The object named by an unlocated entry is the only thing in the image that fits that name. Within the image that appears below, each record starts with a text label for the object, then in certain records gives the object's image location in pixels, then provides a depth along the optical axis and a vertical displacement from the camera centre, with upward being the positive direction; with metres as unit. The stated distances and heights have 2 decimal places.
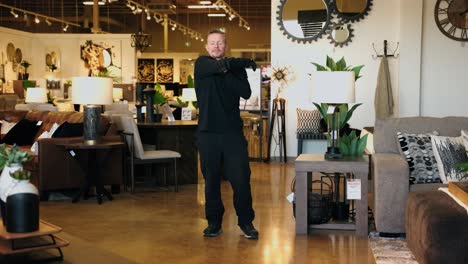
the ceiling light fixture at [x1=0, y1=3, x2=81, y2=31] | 17.18 +1.67
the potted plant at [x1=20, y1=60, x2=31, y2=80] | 18.50 +0.34
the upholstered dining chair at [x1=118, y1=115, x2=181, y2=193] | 7.79 -0.84
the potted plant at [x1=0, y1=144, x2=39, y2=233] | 4.29 -0.73
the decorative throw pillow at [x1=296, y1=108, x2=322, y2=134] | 10.62 -0.64
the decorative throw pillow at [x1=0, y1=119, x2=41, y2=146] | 8.92 -0.71
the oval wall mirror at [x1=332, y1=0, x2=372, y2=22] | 10.62 +1.12
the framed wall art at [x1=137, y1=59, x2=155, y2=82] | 22.20 +0.35
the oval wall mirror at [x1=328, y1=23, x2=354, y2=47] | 10.70 +0.72
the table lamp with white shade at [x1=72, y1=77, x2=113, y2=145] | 7.26 -0.19
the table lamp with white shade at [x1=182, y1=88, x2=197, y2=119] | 10.58 -0.23
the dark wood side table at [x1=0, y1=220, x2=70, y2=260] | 4.27 -1.05
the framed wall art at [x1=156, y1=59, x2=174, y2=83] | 22.23 +0.39
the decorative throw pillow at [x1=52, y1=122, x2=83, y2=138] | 7.54 -0.56
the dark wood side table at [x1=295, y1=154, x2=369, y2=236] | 5.52 -0.79
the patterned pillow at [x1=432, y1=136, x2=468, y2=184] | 5.58 -0.62
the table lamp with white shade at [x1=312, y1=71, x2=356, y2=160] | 5.65 -0.06
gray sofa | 5.42 -0.87
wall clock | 10.31 +0.94
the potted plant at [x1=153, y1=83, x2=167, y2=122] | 8.83 -0.29
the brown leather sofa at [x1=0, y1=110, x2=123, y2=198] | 7.31 -0.94
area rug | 4.79 -1.26
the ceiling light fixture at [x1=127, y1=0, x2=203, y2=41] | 16.16 +1.69
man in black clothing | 5.34 -0.31
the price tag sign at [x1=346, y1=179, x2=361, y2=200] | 5.48 -0.87
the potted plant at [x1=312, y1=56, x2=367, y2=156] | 5.89 -0.29
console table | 8.48 -0.77
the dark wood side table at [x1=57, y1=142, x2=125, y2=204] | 7.26 -0.91
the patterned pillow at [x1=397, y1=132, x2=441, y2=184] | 5.63 -0.64
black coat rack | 10.60 +0.42
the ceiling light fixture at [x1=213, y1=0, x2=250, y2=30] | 15.05 +1.69
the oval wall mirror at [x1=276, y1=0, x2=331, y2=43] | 10.76 +0.97
